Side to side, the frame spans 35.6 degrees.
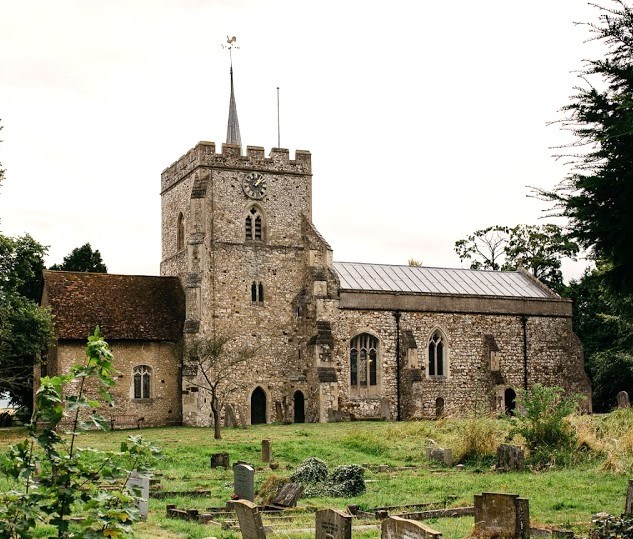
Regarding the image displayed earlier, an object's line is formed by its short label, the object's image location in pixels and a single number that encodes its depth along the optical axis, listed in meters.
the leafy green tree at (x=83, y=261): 51.94
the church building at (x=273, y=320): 38.47
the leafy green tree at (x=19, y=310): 32.66
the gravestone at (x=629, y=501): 13.55
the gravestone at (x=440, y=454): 23.56
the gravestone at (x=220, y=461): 23.96
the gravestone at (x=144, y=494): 15.44
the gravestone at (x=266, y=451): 25.23
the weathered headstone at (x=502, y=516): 12.62
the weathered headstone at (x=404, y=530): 10.29
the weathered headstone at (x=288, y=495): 17.01
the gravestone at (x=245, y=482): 17.89
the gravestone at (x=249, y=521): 12.22
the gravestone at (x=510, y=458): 21.81
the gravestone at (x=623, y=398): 40.31
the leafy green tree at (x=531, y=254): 58.56
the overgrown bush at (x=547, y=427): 22.17
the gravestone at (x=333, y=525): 12.00
